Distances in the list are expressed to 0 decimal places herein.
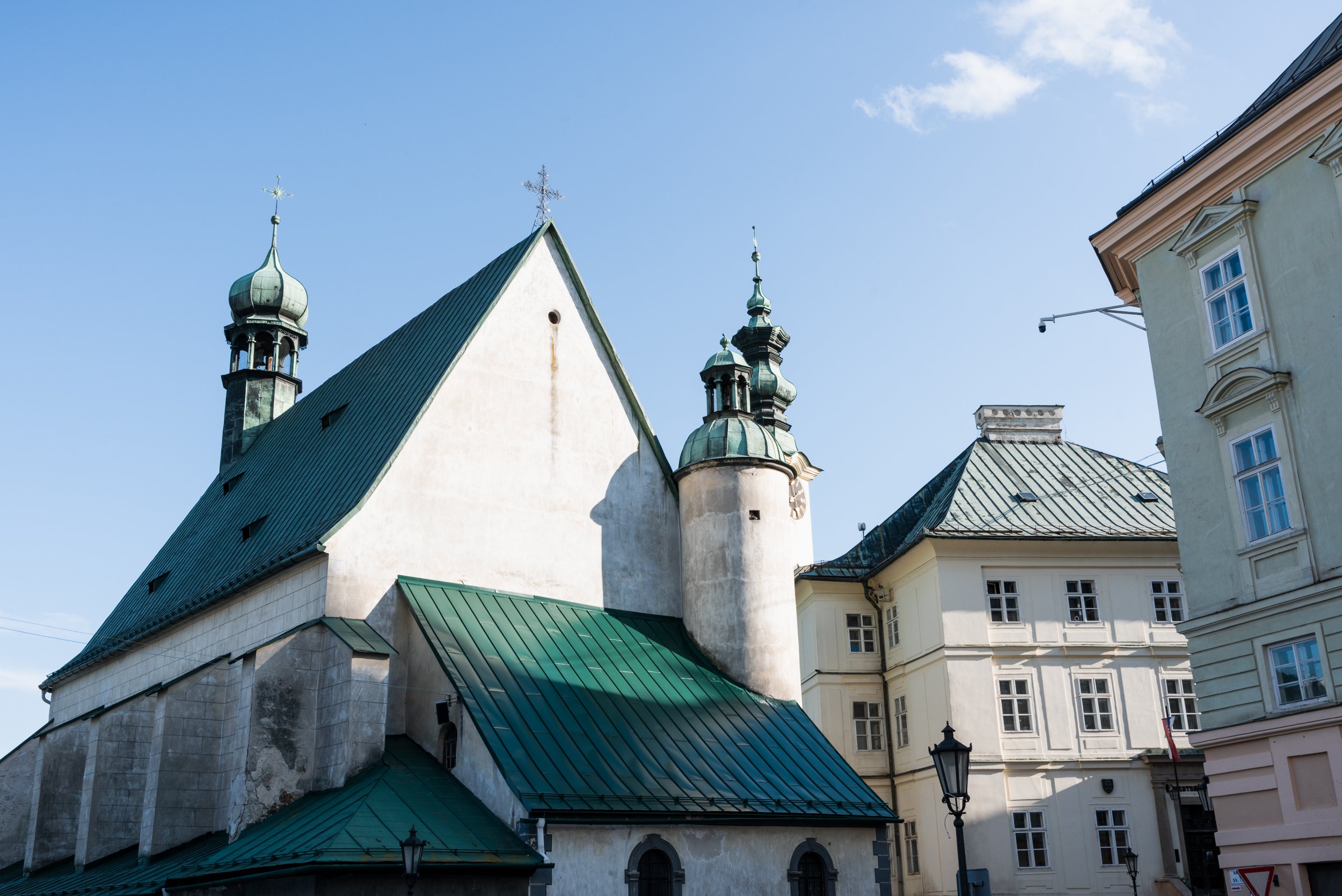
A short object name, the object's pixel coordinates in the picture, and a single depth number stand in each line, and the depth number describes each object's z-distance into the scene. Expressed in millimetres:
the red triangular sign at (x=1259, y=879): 17469
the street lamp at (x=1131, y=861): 30188
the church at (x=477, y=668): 19344
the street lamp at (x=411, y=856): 15570
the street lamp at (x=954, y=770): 14055
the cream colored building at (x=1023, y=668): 31109
